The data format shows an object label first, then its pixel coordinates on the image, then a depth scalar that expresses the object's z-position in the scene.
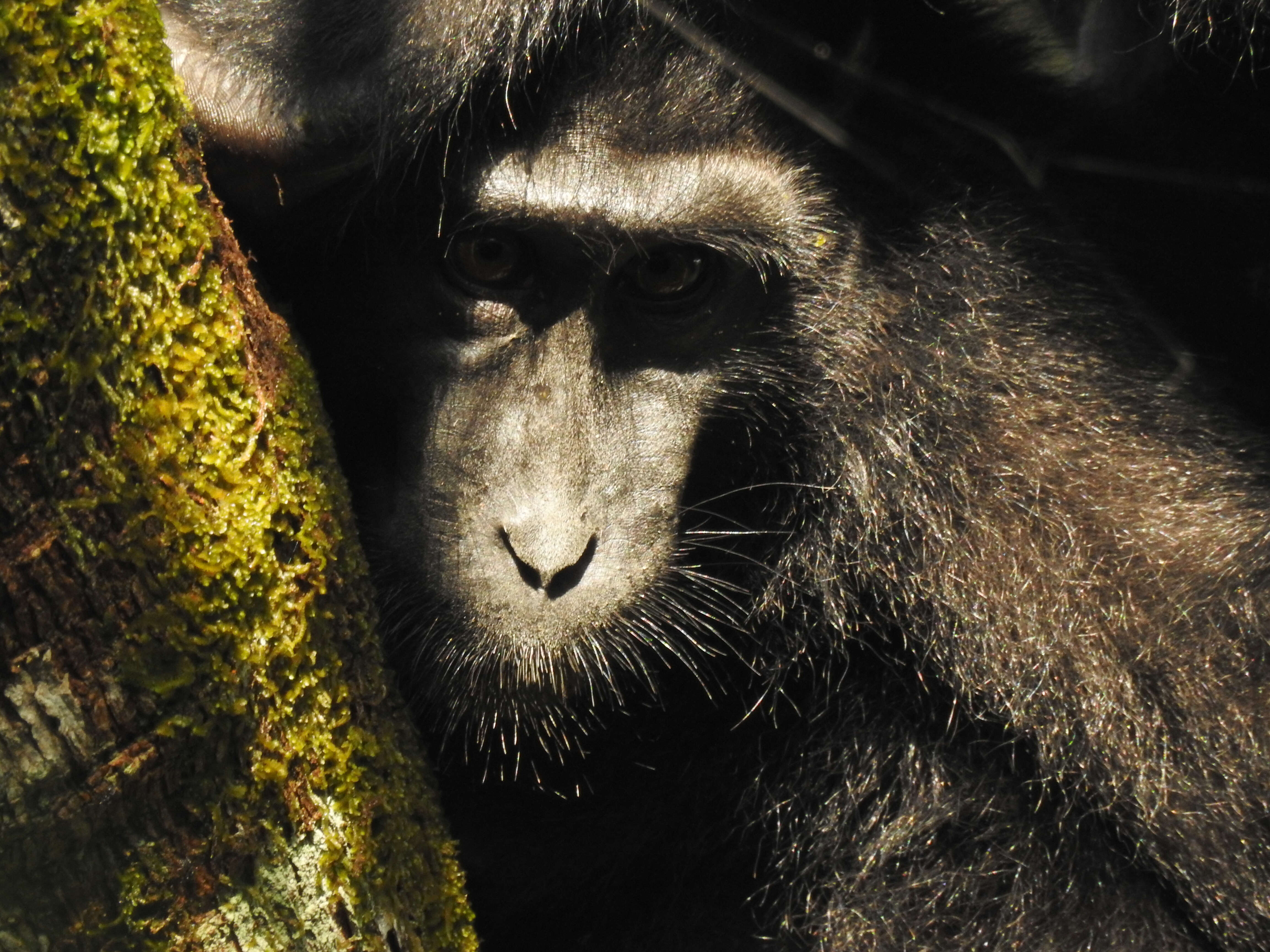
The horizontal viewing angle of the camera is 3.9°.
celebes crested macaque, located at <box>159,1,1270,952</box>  3.93
